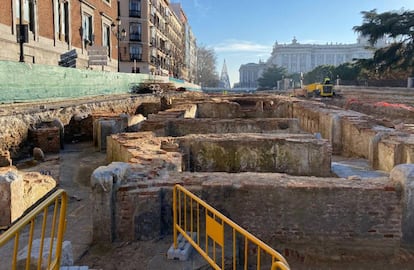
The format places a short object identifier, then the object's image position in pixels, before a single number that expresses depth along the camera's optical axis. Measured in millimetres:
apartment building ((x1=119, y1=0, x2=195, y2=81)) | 54562
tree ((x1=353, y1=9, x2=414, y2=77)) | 40812
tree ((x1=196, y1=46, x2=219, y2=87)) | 112075
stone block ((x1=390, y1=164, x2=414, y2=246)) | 4699
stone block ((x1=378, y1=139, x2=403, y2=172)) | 8492
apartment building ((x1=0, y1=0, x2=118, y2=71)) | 19250
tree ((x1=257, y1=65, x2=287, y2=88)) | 101375
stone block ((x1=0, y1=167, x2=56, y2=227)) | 5145
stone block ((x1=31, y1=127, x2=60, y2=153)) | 10164
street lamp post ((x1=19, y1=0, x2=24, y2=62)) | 17500
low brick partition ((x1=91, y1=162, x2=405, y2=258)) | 4719
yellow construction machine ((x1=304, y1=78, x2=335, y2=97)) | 39875
